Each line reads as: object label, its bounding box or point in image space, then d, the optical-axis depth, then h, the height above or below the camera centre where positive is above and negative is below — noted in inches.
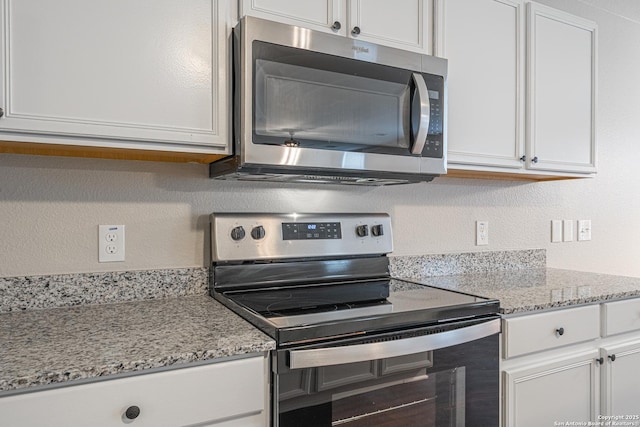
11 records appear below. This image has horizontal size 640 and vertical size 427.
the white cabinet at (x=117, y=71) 42.5 +14.4
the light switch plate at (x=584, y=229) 98.3 -4.4
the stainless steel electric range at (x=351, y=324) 42.2 -11.9
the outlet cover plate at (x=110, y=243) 55.9 -4.2
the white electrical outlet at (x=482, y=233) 84.0 -4.4
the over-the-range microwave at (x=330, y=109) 50.4 +12.5
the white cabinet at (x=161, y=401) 32.9 -15.3
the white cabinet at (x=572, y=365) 56.1 -21.3
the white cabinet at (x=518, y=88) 67.6 +20.1
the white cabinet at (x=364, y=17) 54.5 +25.2
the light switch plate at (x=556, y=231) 94.5 -4.6
